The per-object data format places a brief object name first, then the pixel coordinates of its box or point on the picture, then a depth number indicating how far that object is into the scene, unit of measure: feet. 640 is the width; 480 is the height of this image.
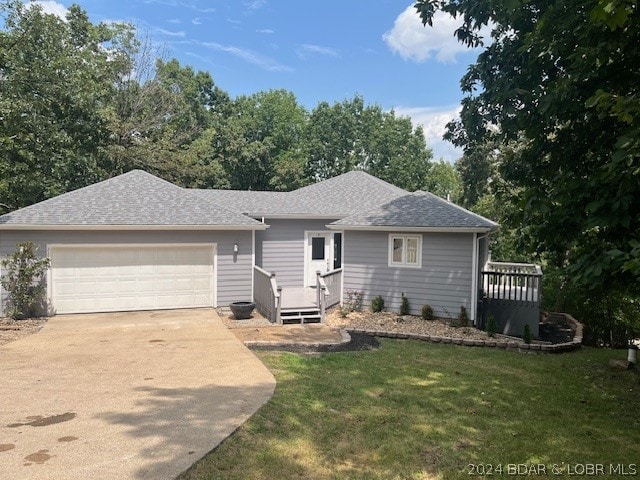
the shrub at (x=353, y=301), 42.06
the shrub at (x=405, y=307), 40.34
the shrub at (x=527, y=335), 33.30
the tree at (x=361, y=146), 114.21
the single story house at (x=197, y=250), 38.42
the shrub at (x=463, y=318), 37.91
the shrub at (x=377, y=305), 41.27
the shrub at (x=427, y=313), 39.37
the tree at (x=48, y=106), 54.39
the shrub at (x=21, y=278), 36.09
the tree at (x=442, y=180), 118.93
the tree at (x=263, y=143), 100.73
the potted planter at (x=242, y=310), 37.19
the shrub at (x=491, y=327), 35.12
